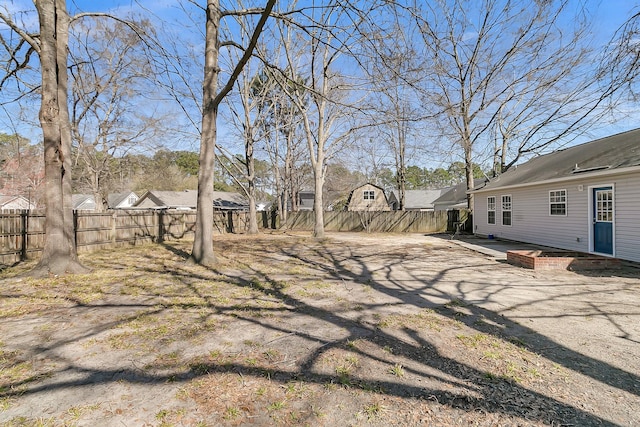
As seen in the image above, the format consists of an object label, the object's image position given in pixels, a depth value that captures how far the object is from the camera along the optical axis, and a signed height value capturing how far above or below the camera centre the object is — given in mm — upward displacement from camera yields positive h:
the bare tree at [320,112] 13526 +4940
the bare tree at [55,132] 5812 +1619
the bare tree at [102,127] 14545 +4924
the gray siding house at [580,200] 7547 +452
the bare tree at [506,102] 14305 +5747
